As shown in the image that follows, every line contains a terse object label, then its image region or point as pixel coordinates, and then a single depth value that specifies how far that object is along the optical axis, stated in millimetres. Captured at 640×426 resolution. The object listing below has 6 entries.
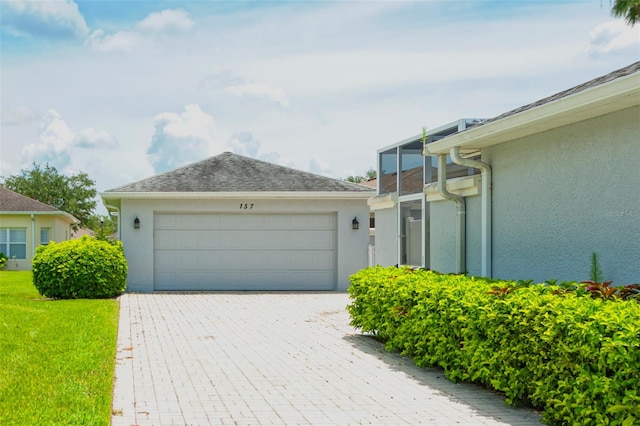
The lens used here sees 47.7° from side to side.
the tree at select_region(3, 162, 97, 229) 55312
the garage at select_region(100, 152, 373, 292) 19516
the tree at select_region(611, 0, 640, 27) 16781
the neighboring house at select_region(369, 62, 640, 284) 7438
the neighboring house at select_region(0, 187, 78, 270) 33281
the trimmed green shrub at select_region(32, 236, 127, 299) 17109
